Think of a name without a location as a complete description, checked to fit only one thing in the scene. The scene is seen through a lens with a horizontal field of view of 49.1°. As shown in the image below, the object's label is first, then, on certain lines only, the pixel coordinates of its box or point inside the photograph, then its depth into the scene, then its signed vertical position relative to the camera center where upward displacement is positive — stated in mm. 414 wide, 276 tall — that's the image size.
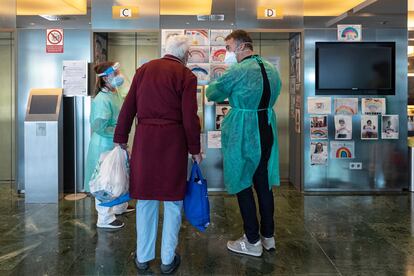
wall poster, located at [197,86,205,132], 5730 +269
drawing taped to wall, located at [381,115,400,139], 5738 -43
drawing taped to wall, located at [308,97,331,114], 5691 +244
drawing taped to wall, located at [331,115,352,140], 5715 -44
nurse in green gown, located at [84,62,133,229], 3979 +60
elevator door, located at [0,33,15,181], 6699 +101
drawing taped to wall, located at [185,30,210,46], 5672 +1078
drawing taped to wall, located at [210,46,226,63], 5684 +880
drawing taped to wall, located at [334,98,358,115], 5707 +220
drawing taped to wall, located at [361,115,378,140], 5719 -31
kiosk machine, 5164 -391
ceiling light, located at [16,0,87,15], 5590 +1439
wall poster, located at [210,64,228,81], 5703 +669
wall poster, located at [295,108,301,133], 5918 +44
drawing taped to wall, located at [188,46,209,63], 5688 +869
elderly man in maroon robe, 2941 -91
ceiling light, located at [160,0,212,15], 5707 +1473
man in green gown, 3344 -90
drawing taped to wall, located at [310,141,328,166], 5738 -337
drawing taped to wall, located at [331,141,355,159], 5746 -323
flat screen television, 5648 +703
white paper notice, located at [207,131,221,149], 5797 -215
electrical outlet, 5777 -528
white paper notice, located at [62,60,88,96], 5504 +546
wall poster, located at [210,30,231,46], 5664 +1088
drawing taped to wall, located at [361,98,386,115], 5703 +233
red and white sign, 5582 +1016
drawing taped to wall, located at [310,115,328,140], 5719 -32
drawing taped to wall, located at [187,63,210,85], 5699 +668
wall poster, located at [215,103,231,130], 5777 +156
